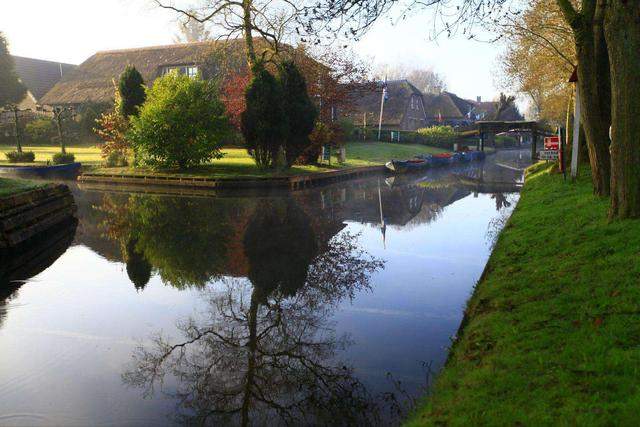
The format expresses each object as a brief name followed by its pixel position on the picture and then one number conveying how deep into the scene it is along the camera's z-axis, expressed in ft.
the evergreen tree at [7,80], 181.27
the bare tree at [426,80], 475.31
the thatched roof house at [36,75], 190.13
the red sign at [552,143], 72.95
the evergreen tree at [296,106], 93.71
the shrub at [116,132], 104.47
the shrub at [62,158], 108.17
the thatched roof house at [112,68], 165.58
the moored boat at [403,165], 122.83
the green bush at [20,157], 112.37
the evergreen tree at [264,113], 87.92
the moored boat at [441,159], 148.97
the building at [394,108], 216.13
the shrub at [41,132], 157.07
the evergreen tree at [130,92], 102.42
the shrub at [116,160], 104.83
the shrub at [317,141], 109.40
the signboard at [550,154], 71.51
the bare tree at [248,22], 90.58
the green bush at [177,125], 89.61
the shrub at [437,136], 199.00
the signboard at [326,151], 114.32
